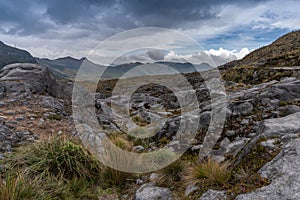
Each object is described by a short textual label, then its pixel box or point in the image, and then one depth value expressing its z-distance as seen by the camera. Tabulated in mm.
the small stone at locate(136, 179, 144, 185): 6450
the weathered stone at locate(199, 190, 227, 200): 4338
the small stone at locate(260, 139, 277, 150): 5056
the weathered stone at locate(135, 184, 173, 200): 5398
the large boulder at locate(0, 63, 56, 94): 18609
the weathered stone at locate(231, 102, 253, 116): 9117
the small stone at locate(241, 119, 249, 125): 8428
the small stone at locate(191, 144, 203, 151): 8012
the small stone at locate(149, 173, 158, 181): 6502
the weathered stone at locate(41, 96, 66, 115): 16677
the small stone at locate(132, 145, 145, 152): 9002
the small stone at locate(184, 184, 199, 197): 5073
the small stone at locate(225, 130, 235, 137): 8125
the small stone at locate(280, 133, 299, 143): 5125
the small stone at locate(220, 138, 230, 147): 7766
